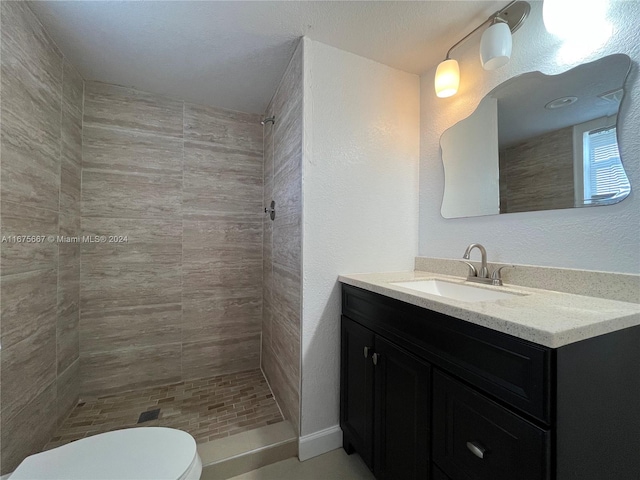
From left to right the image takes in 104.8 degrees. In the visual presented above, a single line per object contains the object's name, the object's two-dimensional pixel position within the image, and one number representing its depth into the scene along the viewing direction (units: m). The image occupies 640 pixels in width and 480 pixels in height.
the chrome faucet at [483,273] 1.10
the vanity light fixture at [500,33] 1.04
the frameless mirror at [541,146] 0.85
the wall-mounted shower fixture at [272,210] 1.73
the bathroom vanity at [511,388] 0.54
